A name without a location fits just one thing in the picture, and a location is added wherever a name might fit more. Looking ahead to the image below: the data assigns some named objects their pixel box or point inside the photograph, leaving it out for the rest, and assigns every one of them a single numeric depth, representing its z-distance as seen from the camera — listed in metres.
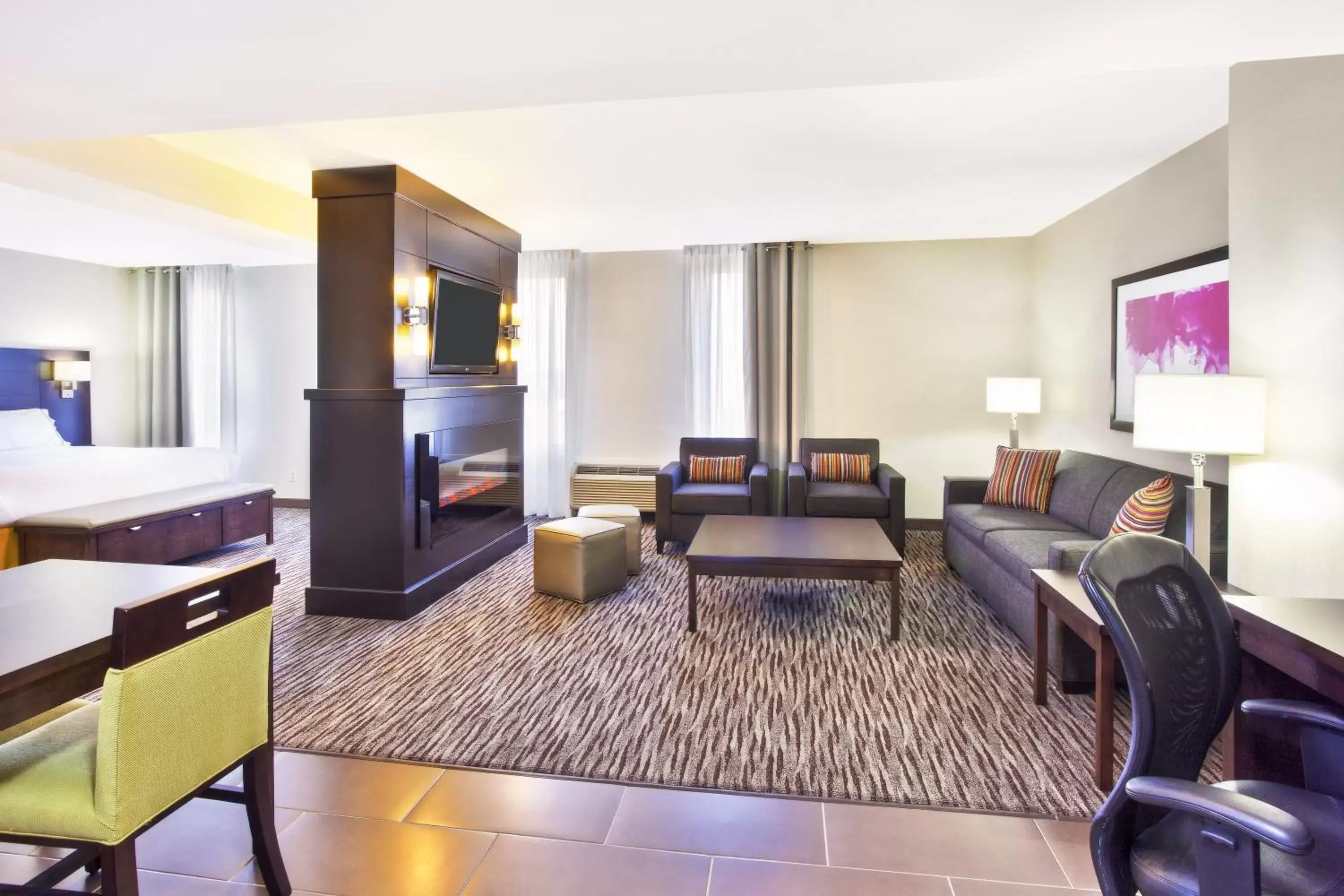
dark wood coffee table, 3.64
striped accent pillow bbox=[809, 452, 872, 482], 5.94
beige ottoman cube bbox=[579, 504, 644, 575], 4.98
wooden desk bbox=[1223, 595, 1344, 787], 1.64
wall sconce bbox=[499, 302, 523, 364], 5.50
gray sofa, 3.06
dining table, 1.38
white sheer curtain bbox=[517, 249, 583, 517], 6.78
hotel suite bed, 4.53
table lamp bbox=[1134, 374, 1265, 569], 2.50
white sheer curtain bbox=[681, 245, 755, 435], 6.58
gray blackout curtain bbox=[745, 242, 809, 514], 6.42
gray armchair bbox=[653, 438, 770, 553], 5.54
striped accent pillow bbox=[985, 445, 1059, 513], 4.76
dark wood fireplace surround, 3.97
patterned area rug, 2.45
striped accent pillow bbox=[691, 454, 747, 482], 6.04
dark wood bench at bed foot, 4.40
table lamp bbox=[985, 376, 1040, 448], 5.45
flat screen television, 4.42
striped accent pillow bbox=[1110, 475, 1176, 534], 3.15
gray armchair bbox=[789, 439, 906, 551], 5.35
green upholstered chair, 1.39
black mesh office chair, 1.11
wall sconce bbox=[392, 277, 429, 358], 4.02
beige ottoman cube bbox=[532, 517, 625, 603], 4.34
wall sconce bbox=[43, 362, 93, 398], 6.81
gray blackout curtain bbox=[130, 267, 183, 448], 7.35
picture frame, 3.62
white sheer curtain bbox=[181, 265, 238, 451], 7.27
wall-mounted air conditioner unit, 6.70
